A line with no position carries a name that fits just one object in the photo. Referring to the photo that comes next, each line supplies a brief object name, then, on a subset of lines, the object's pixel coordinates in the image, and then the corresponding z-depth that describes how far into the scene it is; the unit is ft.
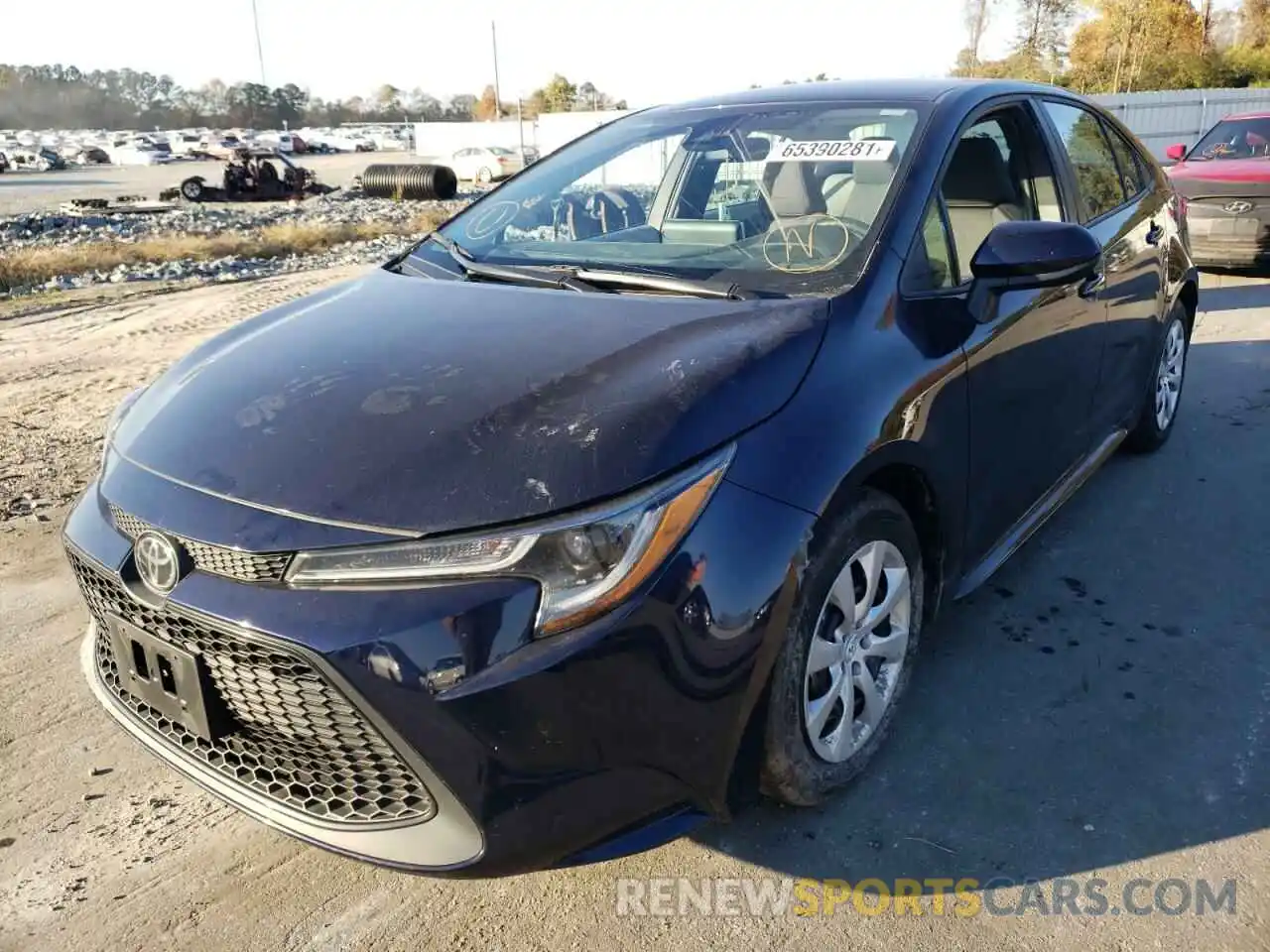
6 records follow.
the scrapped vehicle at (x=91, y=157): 181.10
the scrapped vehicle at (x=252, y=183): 90.33
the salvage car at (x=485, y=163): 111.65
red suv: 28.66
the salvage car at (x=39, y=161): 162.20
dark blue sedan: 5.69
